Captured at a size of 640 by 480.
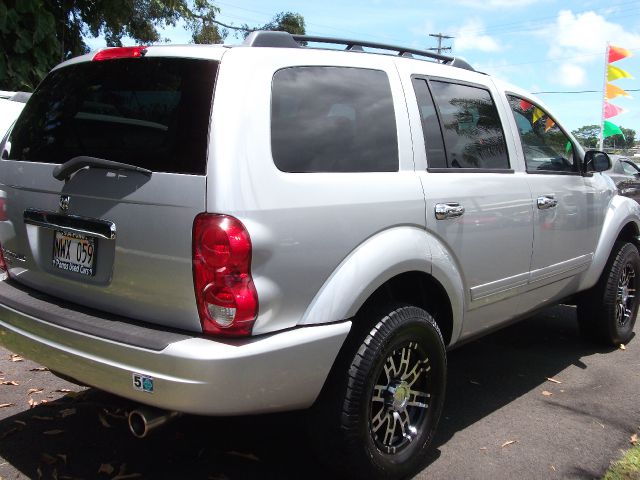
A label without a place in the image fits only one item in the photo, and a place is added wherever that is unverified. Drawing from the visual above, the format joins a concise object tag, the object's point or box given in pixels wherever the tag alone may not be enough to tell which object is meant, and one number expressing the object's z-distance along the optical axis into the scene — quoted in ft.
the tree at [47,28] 34.63
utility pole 158.24
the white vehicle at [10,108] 20.49
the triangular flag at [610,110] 55.54
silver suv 7.64
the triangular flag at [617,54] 54.39
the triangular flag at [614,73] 54.44
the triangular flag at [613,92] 55.42
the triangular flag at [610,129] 55.52
